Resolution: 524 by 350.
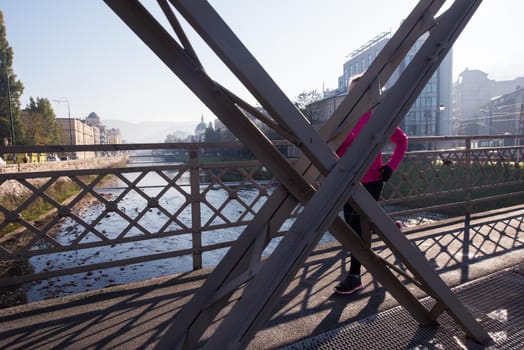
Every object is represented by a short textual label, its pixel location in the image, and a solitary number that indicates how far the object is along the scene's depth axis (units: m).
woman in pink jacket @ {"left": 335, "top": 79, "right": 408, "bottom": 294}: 2.50
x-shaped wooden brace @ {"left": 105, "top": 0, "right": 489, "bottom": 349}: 1.19
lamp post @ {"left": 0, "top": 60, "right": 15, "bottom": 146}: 31.66
